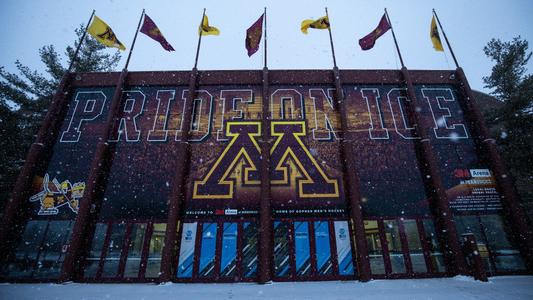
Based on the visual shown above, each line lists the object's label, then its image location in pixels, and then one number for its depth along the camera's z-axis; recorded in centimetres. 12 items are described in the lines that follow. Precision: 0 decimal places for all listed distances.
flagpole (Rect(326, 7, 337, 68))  1436
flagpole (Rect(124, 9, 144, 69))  1422
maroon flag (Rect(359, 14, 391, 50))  1396
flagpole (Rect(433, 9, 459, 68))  1458
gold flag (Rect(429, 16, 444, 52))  1435
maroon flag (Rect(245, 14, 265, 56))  1423
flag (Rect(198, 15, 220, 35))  1487
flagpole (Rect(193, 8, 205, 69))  1432
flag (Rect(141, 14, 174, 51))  1395
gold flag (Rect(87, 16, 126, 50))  1309
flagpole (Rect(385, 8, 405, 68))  1452
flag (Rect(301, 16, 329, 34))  1455
